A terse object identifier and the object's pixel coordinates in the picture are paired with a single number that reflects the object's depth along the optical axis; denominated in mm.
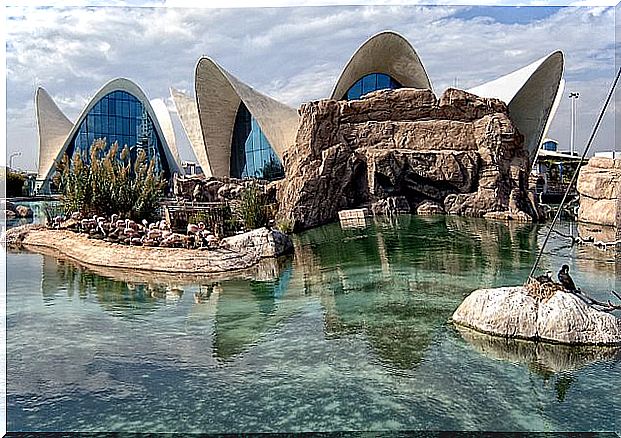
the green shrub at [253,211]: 11736
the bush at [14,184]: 25022
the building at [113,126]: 32438
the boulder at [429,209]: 16234
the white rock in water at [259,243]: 9734
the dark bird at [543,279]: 5156
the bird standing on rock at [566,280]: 5086
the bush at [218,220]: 11535
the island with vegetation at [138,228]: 8961
